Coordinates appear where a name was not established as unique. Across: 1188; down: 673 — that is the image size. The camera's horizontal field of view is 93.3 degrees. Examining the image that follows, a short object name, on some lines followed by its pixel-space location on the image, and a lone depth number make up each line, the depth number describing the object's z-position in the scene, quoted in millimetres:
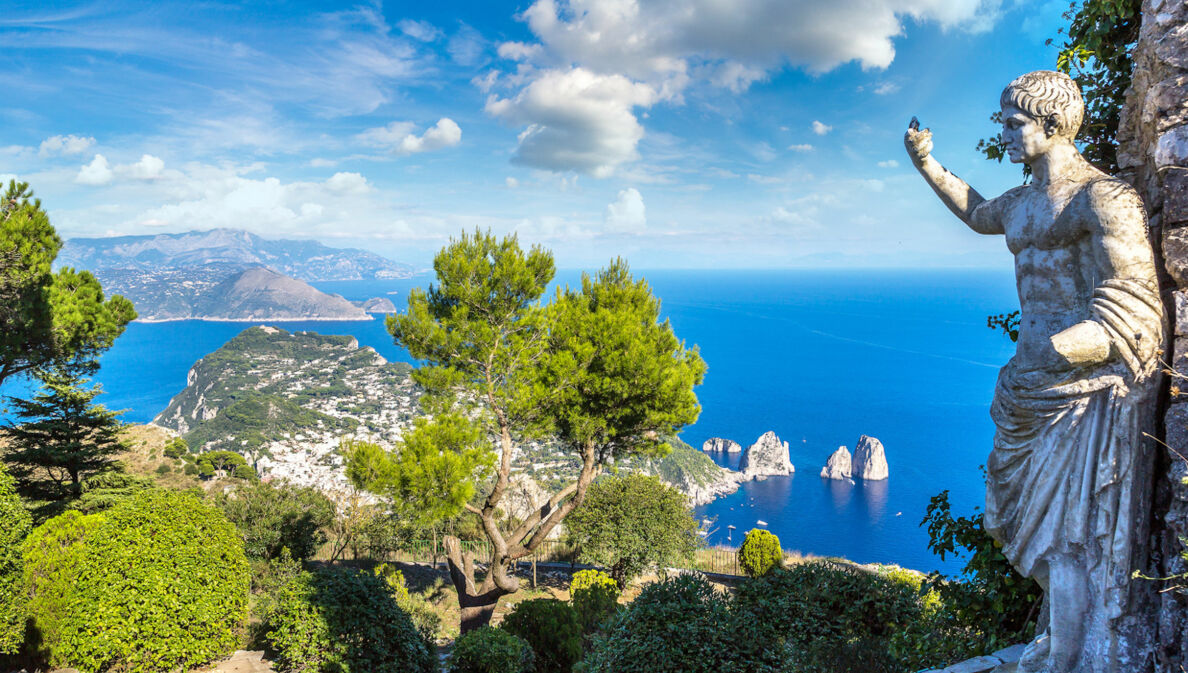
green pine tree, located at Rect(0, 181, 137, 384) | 9312
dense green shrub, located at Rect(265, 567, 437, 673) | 5566
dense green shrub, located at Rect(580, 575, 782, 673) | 4762
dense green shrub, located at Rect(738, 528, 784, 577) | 13562
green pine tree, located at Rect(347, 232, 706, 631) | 9859
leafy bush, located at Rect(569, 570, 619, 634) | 8539
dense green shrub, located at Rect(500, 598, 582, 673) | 7391
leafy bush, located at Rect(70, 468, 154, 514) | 11203
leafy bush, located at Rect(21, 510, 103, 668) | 5770
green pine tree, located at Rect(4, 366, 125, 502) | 11695
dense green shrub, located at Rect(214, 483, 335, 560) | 12312
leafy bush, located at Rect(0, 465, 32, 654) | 5551
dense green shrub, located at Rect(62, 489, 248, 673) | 5488
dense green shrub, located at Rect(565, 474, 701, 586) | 13953
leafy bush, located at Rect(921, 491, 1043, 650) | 3688
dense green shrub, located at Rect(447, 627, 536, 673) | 6309
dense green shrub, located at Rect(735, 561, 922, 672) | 6033
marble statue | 2229
